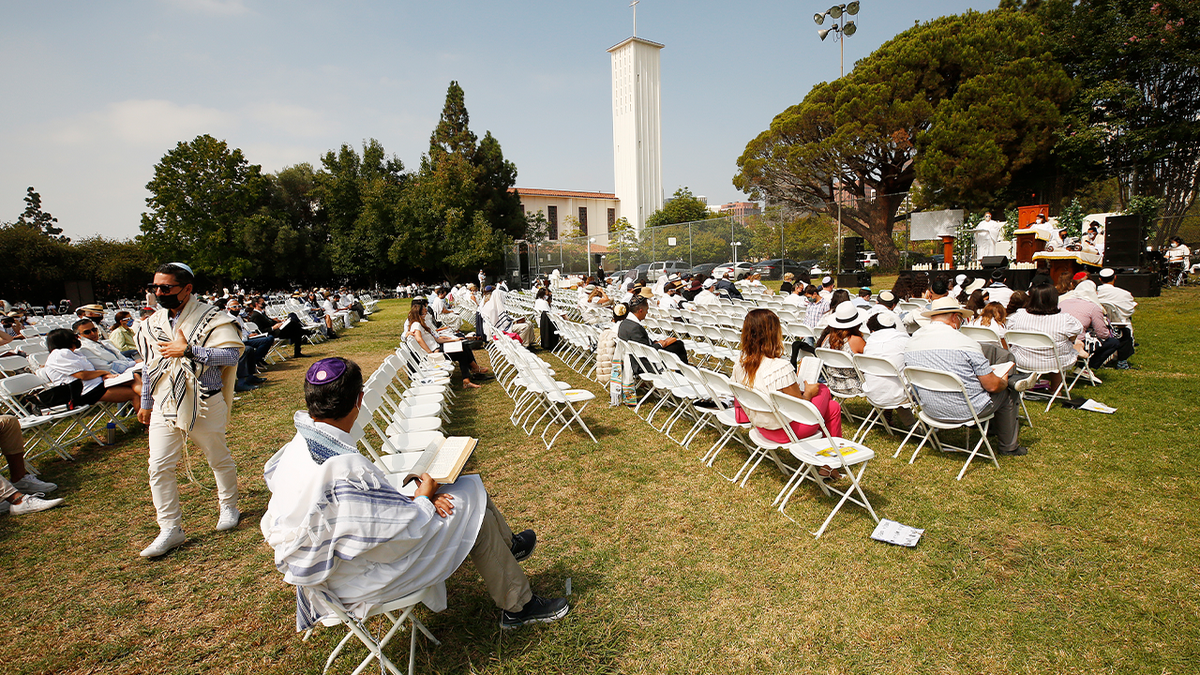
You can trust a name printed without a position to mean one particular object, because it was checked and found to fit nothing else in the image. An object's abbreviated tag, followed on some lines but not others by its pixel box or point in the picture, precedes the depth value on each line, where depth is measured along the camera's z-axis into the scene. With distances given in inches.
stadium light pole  783.7
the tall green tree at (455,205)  1344.7
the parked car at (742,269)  802.8
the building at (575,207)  2251.5
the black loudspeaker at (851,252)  706.8
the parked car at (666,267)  930.1
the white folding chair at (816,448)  126.4
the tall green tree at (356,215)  1346.0
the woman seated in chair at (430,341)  304.2
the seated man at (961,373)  155.9
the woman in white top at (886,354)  173.8
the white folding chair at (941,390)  149.7
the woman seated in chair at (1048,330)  200.7
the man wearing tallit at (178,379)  129.7
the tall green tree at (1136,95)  709.9
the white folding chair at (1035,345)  192.2
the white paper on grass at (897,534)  122.2
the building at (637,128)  1963.6
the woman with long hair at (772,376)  146.1
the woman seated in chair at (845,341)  186.2
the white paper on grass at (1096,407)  197.0
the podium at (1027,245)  556.1
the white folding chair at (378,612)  80.7
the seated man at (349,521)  72.7
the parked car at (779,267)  795.0
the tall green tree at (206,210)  1211.9
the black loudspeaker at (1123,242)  487.5
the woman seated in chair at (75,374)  218.4
